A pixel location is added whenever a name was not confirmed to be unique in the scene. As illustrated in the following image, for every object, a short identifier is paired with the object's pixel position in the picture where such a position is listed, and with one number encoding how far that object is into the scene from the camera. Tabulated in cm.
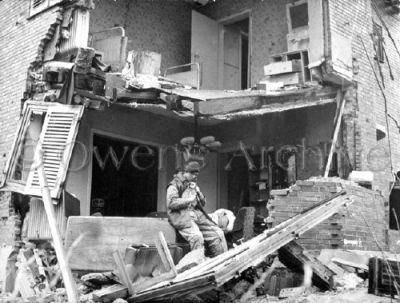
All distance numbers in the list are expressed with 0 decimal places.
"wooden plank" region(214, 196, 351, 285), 510
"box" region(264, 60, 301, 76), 1056
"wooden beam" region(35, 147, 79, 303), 562
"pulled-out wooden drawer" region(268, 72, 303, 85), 1048
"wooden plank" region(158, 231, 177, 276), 552
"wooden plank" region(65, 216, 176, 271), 695
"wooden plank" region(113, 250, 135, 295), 559
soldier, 722
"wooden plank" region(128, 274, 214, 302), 496
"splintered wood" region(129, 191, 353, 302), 501
